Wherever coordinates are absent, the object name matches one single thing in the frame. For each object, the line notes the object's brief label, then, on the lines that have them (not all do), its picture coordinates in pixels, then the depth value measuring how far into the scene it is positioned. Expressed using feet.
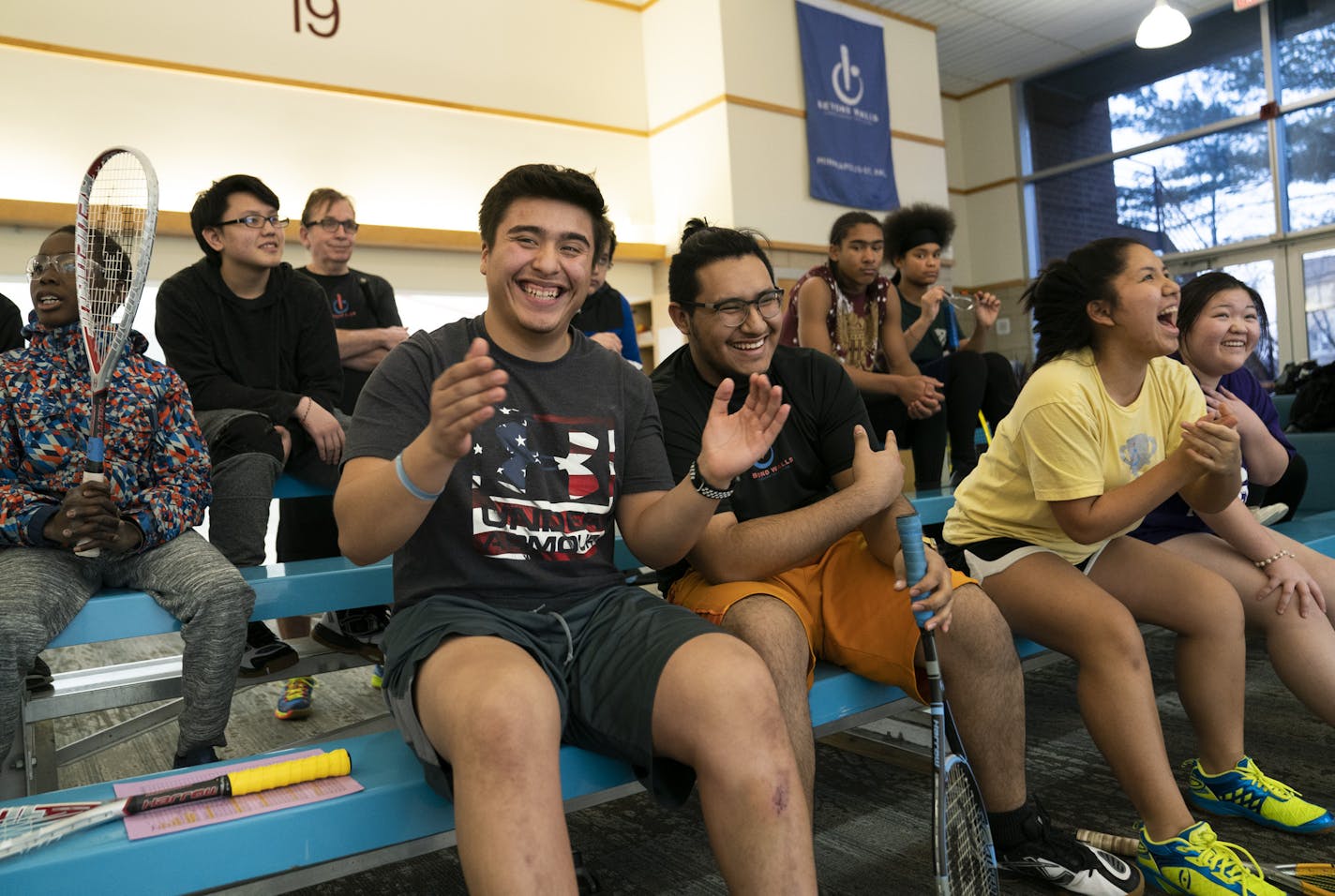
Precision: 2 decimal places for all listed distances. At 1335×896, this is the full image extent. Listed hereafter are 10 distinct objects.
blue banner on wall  22.53
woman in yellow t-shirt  5.71
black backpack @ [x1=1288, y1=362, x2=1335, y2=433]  13.89
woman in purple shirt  6.63
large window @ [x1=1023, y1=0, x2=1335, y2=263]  25.23
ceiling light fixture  20.33
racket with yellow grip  3.80
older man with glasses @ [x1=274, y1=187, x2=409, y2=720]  9.93
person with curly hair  11.51
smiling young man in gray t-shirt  3.86
